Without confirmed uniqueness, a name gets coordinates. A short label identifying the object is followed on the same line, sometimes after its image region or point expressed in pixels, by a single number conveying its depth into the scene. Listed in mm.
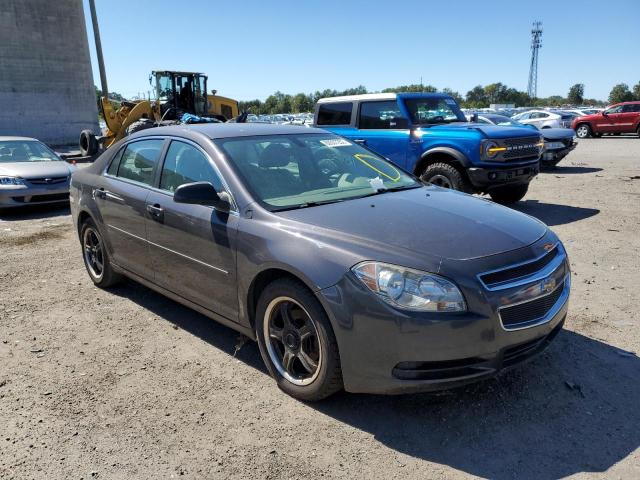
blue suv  7977
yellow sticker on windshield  4316
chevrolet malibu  2703
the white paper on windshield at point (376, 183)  3986
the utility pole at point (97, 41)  28500
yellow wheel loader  17219
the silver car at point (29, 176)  9172
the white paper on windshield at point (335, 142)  4405
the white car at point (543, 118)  23438
